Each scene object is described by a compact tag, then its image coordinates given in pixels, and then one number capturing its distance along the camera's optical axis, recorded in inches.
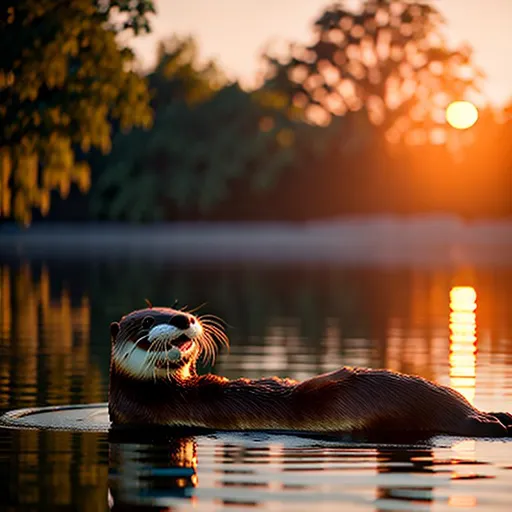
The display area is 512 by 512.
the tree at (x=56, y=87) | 1155.3
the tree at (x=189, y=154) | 2876.5
